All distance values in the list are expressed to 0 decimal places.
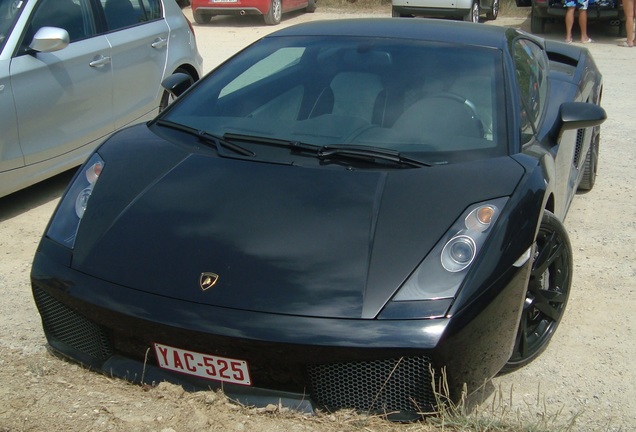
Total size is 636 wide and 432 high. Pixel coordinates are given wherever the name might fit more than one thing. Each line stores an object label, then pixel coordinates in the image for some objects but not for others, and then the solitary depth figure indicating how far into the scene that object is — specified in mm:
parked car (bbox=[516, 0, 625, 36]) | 14336
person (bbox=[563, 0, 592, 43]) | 14164
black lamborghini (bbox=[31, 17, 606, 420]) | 3084
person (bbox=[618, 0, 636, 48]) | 13789
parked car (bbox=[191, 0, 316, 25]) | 16859
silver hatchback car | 5820
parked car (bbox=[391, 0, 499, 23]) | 15711
